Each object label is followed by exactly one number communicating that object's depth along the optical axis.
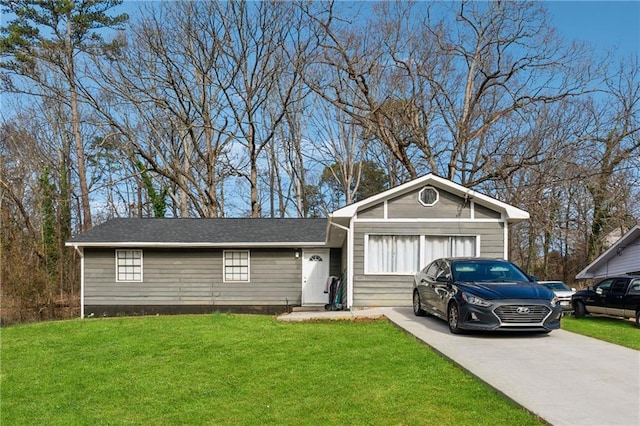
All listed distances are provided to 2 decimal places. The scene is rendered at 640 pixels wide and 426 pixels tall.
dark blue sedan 9.34
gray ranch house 19.06
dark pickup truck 14.75
